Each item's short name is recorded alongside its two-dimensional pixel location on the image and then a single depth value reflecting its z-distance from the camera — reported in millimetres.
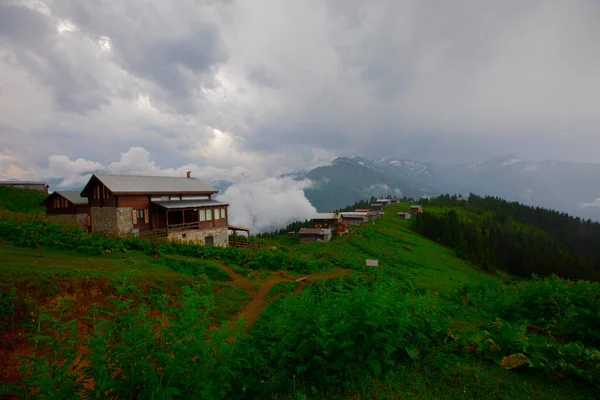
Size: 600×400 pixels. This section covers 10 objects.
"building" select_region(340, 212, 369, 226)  97575
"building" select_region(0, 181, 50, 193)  54166
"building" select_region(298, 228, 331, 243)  72812
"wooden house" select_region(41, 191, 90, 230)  39906
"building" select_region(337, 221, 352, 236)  74788
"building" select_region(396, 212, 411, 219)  104738
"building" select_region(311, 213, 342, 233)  92250
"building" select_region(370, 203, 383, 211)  136788
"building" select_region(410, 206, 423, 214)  119206
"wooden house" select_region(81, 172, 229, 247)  29594
